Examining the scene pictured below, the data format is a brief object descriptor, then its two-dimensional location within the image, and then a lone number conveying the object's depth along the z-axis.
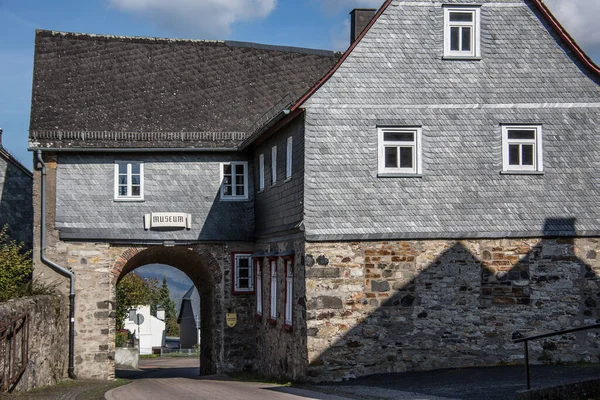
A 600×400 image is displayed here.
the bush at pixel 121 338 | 59.94
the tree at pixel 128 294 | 51.94
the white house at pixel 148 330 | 83.46
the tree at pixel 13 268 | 25.27
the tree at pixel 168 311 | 93.96
